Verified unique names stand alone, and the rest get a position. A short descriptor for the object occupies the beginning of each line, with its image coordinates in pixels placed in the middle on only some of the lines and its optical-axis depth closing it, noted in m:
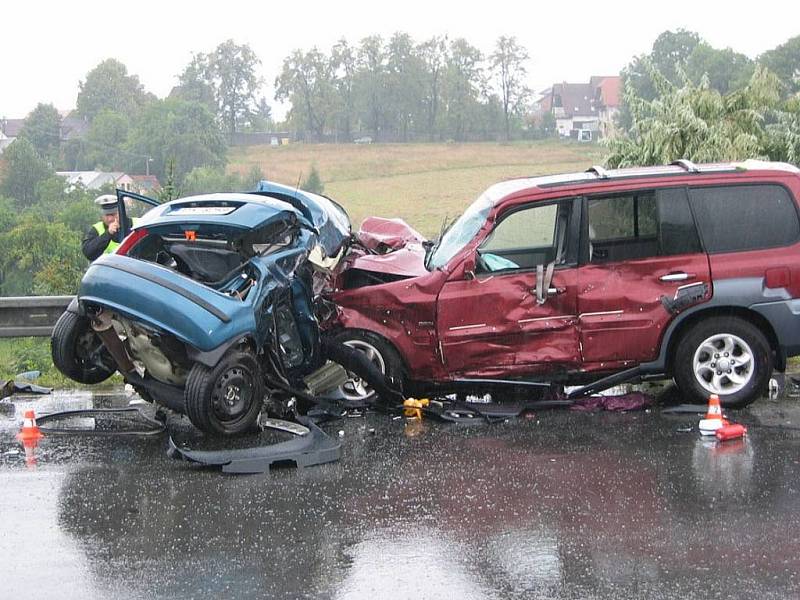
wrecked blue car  8.00
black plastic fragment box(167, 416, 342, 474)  7.55
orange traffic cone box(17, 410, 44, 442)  8.69
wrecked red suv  8.85
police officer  11.25
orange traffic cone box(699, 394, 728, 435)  8.10
